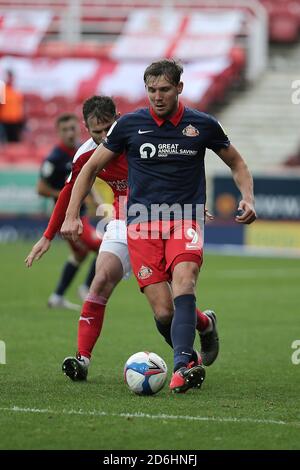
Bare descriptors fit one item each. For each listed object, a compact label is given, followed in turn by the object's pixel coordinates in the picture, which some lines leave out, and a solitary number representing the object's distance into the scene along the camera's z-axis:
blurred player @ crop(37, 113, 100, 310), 27.44
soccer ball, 14.86
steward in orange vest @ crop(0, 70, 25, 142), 56.00
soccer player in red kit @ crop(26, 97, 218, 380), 16.56
